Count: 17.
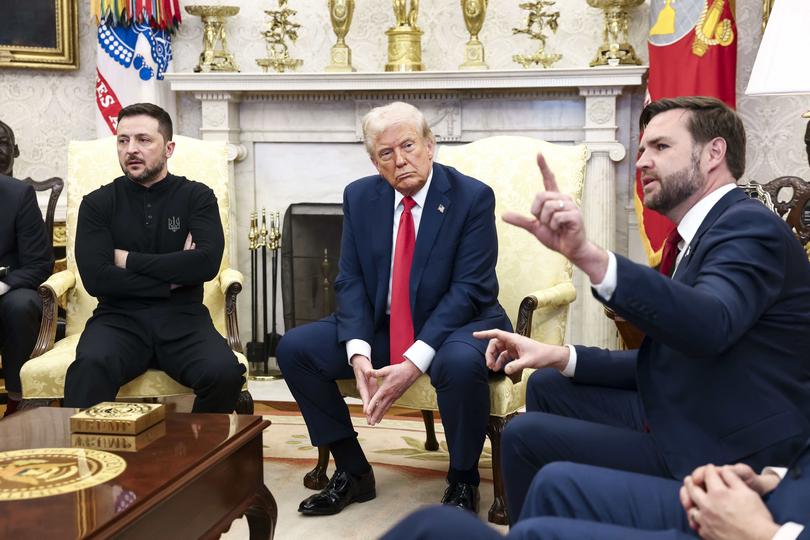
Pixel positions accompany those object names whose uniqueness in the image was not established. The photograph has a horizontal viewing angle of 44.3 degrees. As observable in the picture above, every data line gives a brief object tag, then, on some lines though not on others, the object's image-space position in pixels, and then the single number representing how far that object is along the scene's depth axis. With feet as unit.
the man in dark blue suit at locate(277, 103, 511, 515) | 10.31
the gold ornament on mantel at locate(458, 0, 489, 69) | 15.99
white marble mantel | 15.96
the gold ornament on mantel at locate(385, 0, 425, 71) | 16.46
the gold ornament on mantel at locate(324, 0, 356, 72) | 16.48
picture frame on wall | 17.72
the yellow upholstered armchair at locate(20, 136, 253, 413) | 10.55
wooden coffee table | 5.93
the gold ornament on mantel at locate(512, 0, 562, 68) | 15.69
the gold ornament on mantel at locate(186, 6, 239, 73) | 16.96
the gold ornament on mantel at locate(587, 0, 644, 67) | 15.53
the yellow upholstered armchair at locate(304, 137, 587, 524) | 11.02
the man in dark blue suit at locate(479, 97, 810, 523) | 5.60
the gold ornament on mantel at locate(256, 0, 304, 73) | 16.87
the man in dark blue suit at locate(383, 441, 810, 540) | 5.02
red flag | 14.28
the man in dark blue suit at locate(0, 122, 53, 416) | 12.01
